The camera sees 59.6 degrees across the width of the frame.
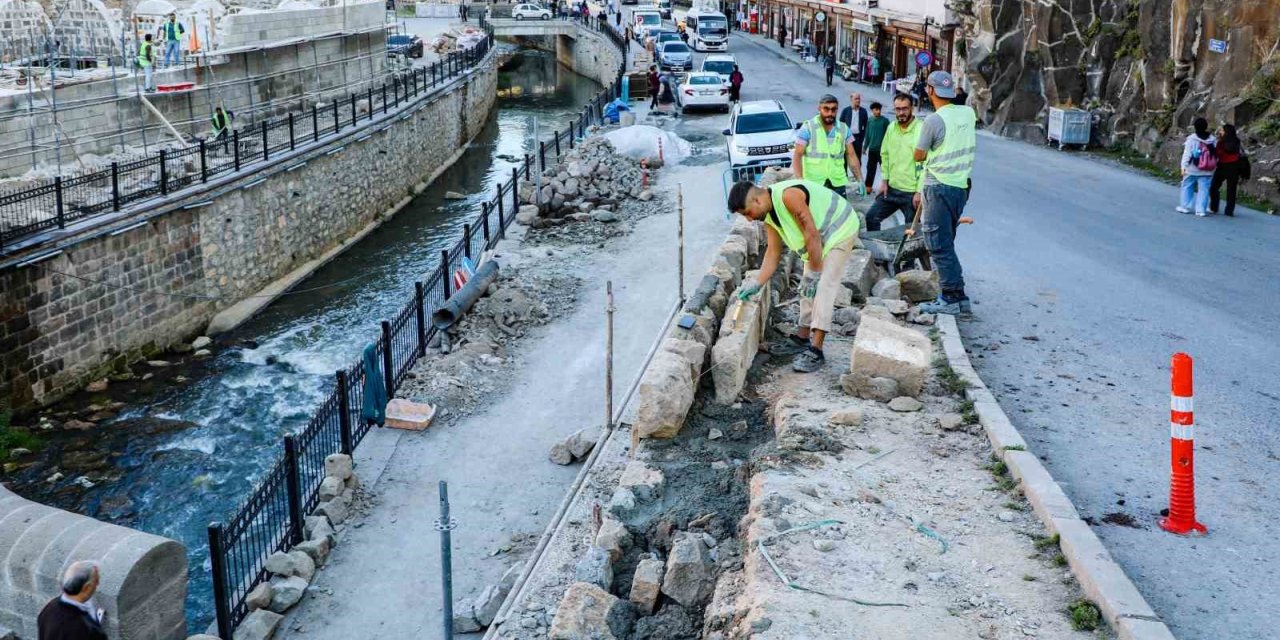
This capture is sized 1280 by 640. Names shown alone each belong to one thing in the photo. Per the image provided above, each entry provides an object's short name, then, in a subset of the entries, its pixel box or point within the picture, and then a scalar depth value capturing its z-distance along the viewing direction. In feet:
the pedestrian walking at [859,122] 66.22
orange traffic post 20.13
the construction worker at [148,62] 79.97
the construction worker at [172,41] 87.61
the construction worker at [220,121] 82.28
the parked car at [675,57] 148.56
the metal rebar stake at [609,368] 34.95
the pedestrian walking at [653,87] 117.50
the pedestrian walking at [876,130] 53.31
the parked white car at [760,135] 74.69
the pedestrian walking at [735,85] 114.62
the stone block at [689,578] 20.56
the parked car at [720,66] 124.36
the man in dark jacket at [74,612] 23.16
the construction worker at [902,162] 37.99
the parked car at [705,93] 112.88
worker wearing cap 31.71
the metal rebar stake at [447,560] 24.43
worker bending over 27.32
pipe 53.01
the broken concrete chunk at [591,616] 19.57
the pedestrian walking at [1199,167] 52.70
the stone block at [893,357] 27.30
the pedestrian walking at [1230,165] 52.54
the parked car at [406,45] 157.97
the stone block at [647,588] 20.98
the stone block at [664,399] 27.22
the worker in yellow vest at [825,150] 43.21
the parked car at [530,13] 216.54
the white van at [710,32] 176.24
